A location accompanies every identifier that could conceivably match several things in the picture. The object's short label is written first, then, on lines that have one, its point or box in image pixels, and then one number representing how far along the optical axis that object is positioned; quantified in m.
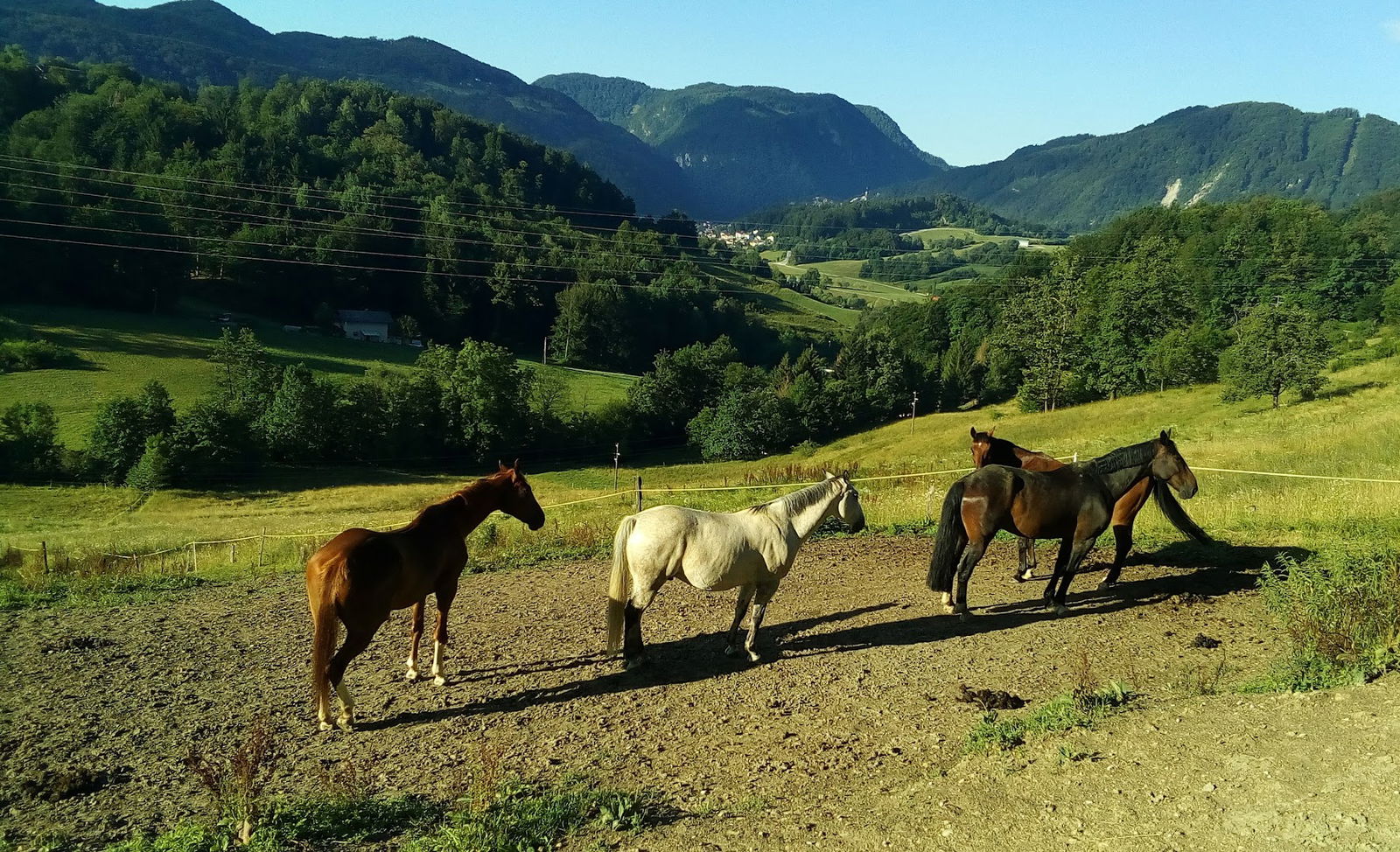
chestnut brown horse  7.79
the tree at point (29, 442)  43.44
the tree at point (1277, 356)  43.50
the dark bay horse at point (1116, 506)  11.89
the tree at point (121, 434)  45.38
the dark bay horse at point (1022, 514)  10.71
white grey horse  9.09
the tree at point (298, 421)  53.12
